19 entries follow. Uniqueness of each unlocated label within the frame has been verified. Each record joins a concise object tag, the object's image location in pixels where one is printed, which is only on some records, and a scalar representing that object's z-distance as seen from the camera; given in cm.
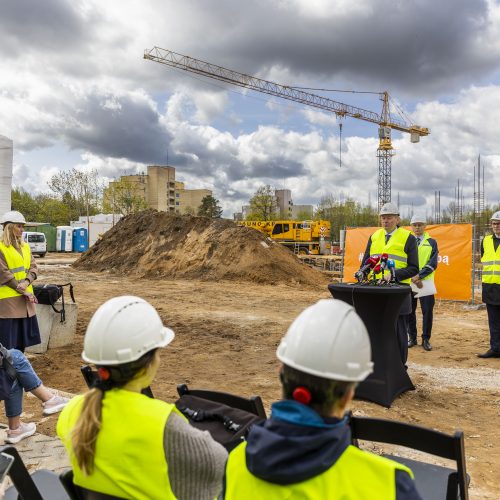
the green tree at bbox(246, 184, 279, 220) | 5934
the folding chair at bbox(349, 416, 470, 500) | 196
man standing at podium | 597
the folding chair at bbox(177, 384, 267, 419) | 252
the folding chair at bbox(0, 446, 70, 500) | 201
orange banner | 1298
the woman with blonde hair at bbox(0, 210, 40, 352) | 559
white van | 3447
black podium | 490
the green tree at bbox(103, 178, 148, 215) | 5834
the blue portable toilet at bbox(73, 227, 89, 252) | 4462
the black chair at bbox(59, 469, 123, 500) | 189
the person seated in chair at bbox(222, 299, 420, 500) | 134
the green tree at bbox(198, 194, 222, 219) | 8112
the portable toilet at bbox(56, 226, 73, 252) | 4441
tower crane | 6712
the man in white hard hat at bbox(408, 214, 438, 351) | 772
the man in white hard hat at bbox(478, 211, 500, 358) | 721
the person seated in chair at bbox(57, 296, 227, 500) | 179
